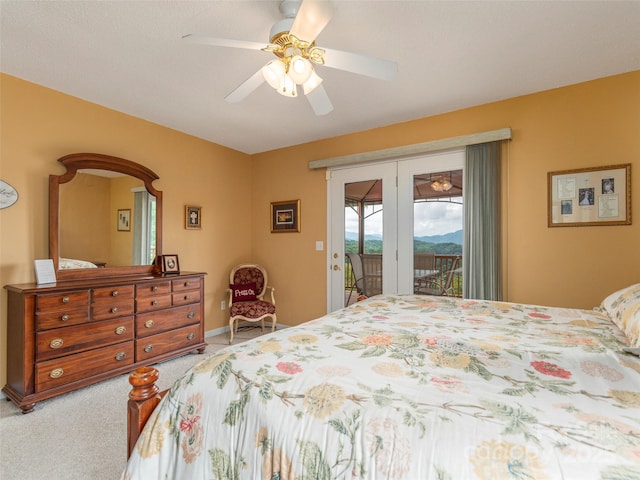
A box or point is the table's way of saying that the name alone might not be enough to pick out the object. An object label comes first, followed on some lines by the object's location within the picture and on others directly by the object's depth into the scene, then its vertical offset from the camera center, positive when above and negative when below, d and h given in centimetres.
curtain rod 296 +104
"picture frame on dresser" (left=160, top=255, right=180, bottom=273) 343 -23
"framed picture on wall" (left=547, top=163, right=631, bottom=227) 251 +41
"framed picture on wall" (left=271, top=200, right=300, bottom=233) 432 +39
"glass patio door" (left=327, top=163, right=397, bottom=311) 366 +15
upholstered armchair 384 -70
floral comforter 70 -44
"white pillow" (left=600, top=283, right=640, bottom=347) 132 -34
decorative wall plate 248 +39
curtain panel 297 +21
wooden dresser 226 -73
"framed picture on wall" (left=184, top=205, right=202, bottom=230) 389 +33
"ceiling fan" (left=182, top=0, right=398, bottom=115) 158 +105
